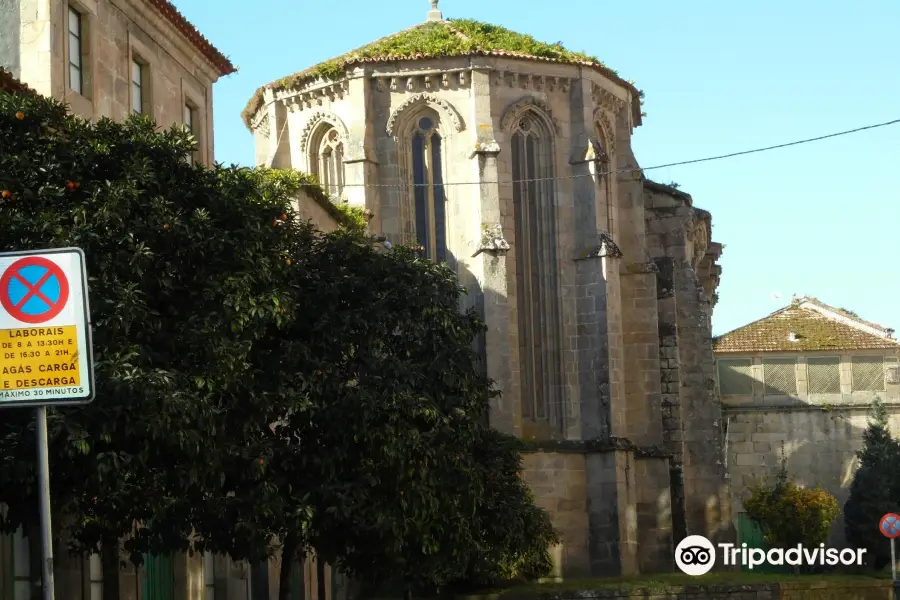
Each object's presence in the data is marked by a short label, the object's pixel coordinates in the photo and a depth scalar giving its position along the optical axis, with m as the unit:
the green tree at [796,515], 53.88
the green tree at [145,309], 18.80
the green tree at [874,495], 56.03
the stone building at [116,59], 26.17
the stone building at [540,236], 45.53
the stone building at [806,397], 59.56
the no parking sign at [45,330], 11.32
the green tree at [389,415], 23.84
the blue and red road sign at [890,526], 40.19
